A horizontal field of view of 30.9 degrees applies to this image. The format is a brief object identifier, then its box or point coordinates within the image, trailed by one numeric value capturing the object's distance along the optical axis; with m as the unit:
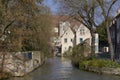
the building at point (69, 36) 59.88
